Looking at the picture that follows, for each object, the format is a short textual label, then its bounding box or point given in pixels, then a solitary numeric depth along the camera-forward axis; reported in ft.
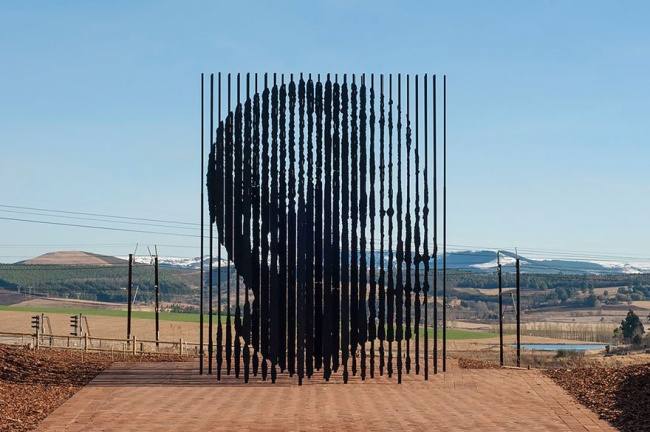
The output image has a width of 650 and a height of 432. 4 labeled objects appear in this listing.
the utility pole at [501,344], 98.40
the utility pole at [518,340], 94.33
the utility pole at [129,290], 142.41
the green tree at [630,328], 267.55
